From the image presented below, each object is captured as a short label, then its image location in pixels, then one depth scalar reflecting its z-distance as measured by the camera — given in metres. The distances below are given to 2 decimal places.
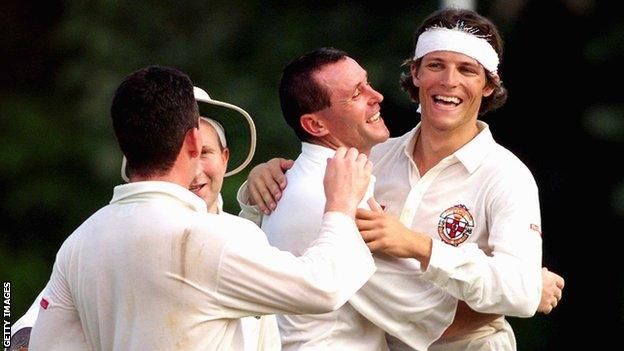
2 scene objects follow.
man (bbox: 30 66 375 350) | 11.19
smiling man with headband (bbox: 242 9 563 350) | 12.77
